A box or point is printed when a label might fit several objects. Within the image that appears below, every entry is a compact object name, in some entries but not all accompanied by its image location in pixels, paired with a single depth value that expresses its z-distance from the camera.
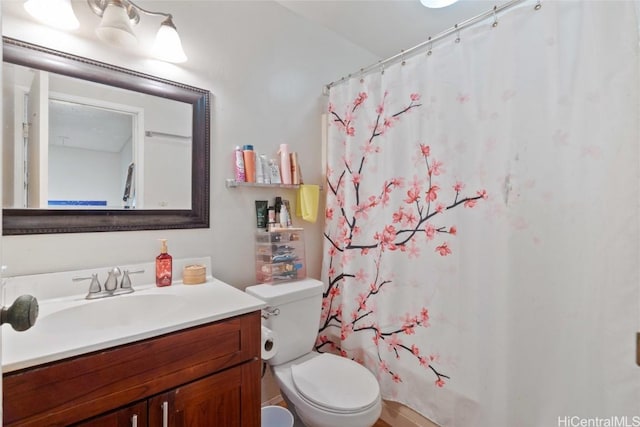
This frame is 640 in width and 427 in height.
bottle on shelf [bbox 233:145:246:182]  1.61
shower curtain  1.01
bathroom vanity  0.80
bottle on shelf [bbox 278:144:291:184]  1.78
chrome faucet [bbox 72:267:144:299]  1.23
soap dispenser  1.37
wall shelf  1.61
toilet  1.27
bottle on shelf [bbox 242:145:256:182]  1.64
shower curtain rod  1.20
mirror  1.15
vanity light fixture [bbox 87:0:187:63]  1.21
